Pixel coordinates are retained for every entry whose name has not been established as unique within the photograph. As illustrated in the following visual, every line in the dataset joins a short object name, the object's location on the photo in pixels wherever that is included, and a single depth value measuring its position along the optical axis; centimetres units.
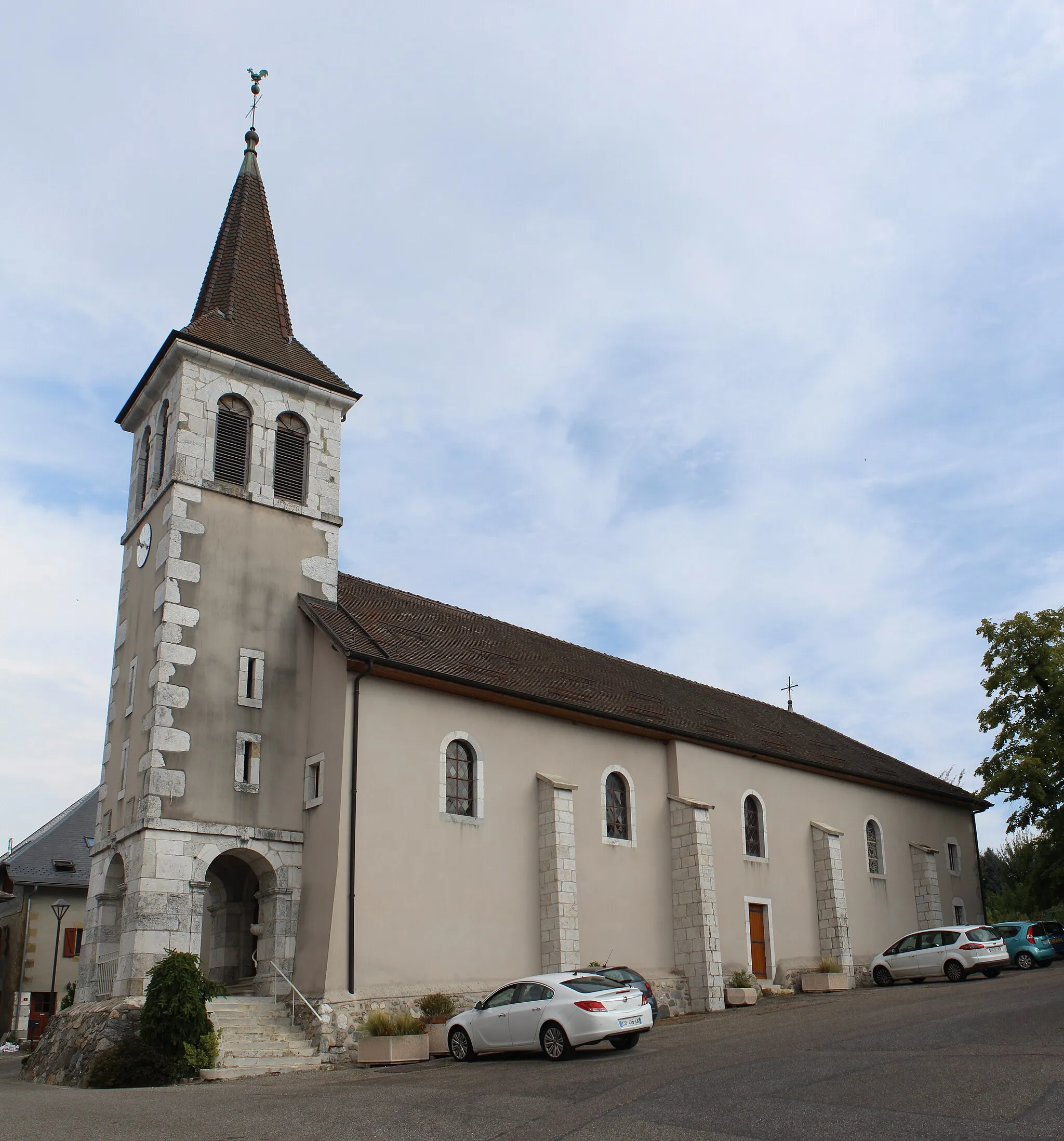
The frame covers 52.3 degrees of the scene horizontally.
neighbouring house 3647
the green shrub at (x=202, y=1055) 1568
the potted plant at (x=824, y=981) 2538
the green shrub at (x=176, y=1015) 1580
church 1898
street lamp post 3334
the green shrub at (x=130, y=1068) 1544
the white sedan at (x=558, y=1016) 1453
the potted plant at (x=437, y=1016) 1728
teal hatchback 2648
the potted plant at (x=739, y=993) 2327
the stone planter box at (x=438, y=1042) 1728
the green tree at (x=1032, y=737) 3166
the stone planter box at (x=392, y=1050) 1648
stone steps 1608
